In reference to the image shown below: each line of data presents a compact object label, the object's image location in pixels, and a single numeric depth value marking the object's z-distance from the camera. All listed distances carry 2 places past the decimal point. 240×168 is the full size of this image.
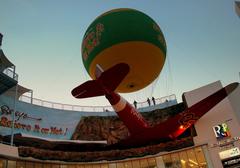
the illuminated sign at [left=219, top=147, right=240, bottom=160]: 14.83
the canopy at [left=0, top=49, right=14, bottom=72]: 15.87
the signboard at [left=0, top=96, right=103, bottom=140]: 16.91
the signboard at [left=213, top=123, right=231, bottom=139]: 15.44
